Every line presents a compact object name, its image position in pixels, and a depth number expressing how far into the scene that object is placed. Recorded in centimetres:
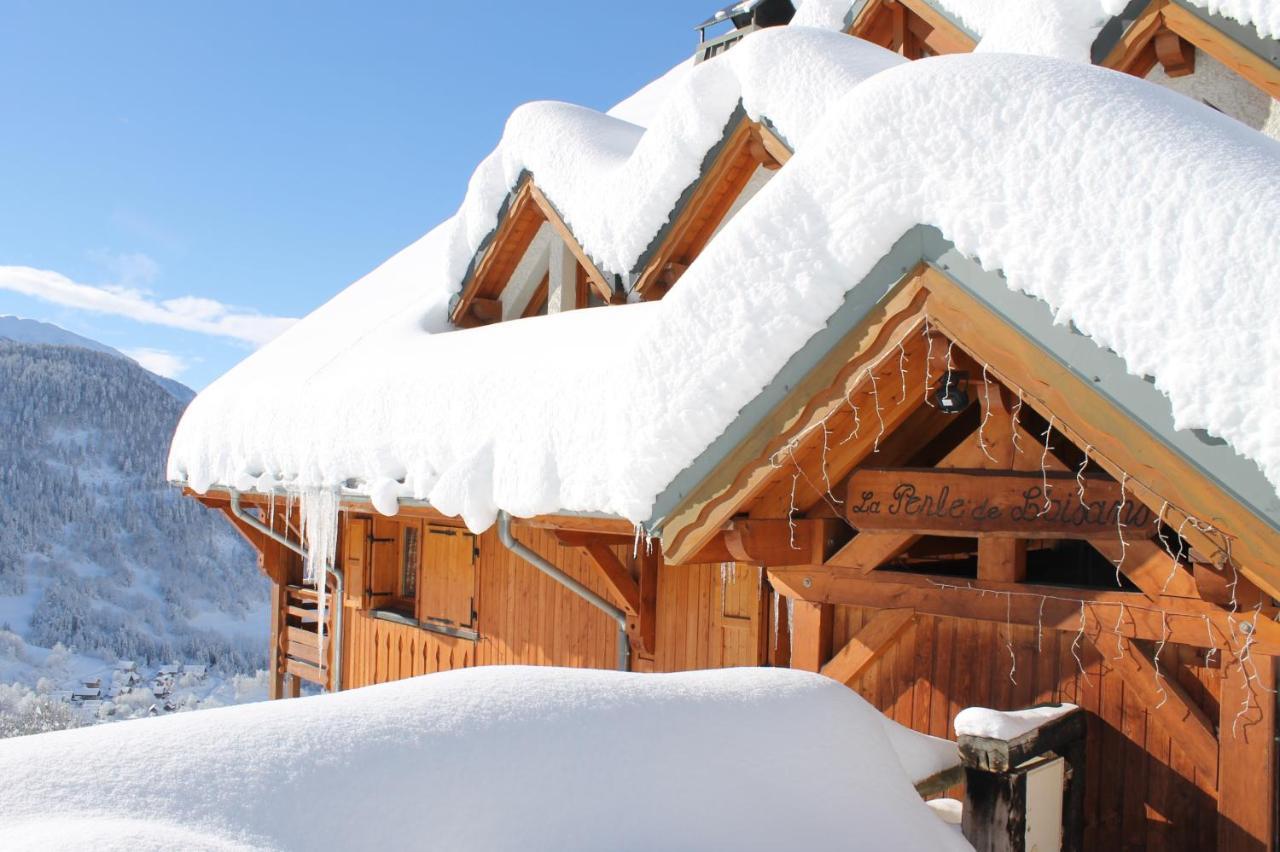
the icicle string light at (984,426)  398
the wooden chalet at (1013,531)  306
